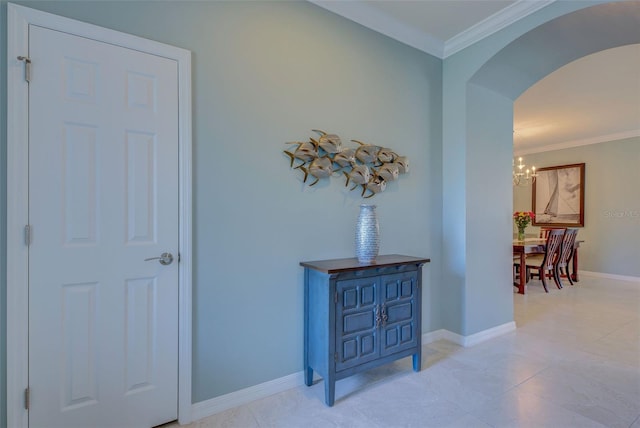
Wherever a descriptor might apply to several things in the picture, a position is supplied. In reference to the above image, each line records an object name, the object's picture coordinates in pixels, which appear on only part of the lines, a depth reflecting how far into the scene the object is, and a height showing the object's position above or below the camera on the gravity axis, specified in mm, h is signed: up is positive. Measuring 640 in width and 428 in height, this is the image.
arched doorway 2762 +412
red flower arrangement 5270 -70
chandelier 6658 +810
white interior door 1475 -104
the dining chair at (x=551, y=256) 4898 -650
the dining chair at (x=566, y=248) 5234 -562
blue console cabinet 1955 -677
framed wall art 6242 +394
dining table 4641 -516
